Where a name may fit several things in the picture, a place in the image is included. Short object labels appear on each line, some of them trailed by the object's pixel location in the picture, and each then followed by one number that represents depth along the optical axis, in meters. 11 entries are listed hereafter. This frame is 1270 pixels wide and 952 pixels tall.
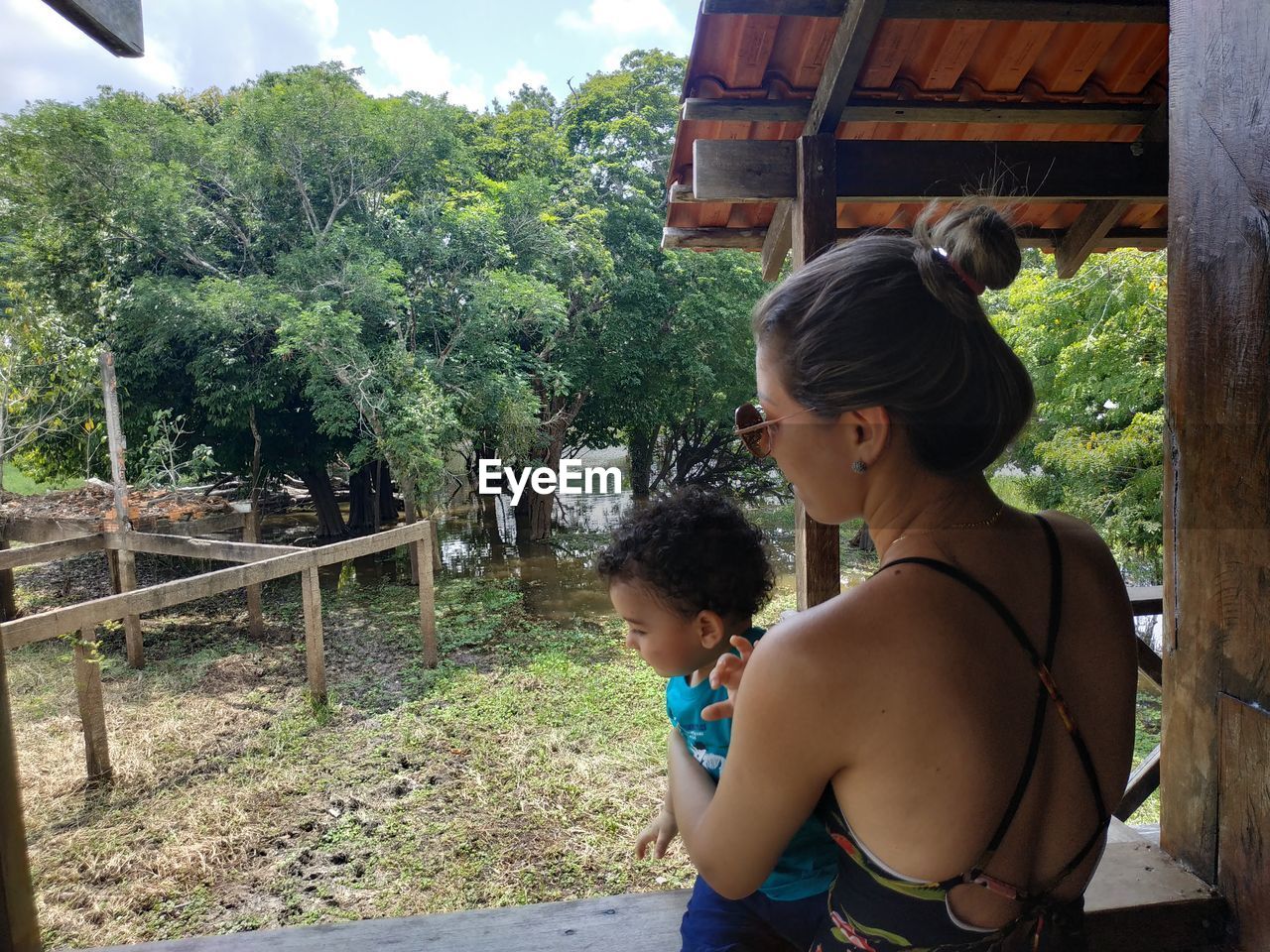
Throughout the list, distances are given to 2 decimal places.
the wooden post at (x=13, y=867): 0.54
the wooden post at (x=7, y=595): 7.30
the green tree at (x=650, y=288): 12.16
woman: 0.56
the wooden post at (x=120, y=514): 6.54
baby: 1.00
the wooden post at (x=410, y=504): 9.60
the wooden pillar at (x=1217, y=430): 0.86
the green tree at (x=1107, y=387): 5.78
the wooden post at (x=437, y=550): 11.09
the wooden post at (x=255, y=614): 7.66
